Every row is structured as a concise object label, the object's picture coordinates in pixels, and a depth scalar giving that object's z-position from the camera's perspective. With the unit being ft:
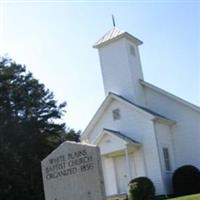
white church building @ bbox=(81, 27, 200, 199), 91.71
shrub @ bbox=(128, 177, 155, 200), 83.56
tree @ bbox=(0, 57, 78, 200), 100.58
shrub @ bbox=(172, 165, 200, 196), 87.90
